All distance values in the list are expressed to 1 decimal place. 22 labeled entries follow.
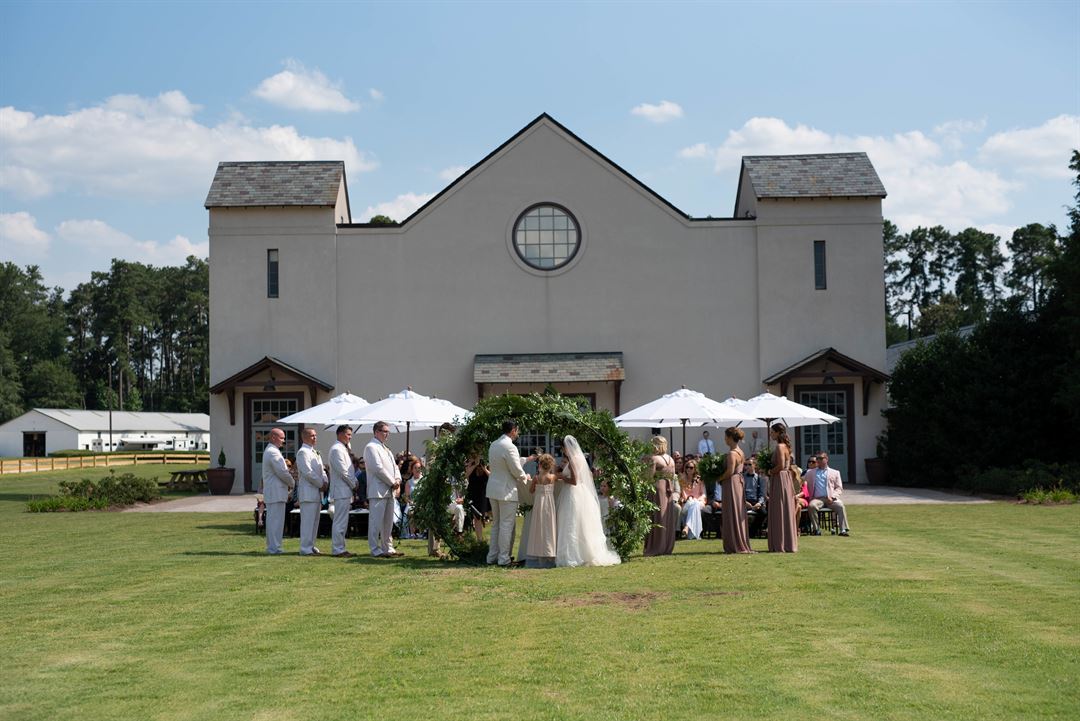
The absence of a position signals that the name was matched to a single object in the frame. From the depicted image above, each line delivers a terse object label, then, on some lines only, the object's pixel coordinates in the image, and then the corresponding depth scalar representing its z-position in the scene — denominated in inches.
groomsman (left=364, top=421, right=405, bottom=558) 612.7
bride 557.9
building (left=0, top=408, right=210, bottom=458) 3395.7
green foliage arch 583.2
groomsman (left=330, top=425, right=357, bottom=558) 619.8
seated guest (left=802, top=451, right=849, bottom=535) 721.6
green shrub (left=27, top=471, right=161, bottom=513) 995.3
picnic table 1367.2
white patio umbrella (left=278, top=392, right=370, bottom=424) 829.8
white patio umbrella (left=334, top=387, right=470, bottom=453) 750.7
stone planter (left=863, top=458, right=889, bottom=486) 1211.9
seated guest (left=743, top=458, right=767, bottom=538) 720.3
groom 561.0
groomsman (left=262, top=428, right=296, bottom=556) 618.8
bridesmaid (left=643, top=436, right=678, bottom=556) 611.2
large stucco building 1242.6
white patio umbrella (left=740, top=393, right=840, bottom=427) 807.1
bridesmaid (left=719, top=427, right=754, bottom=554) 615.8
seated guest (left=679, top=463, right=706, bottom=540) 716.7
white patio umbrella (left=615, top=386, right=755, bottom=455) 788.6
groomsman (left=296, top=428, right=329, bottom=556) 620.7
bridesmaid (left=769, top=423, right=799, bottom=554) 608.4
